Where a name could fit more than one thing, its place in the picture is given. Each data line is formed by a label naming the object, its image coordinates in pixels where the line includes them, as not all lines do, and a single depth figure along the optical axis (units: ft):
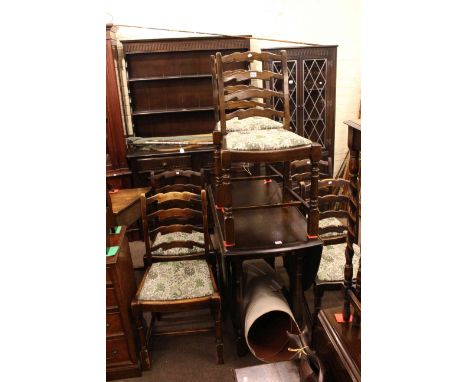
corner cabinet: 11.82
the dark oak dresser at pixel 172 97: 11.49
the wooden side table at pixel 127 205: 9.72
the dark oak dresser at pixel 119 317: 5.69
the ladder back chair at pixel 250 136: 5.33
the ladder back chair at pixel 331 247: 6.59
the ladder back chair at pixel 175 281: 6.19
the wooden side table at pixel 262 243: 5.64
